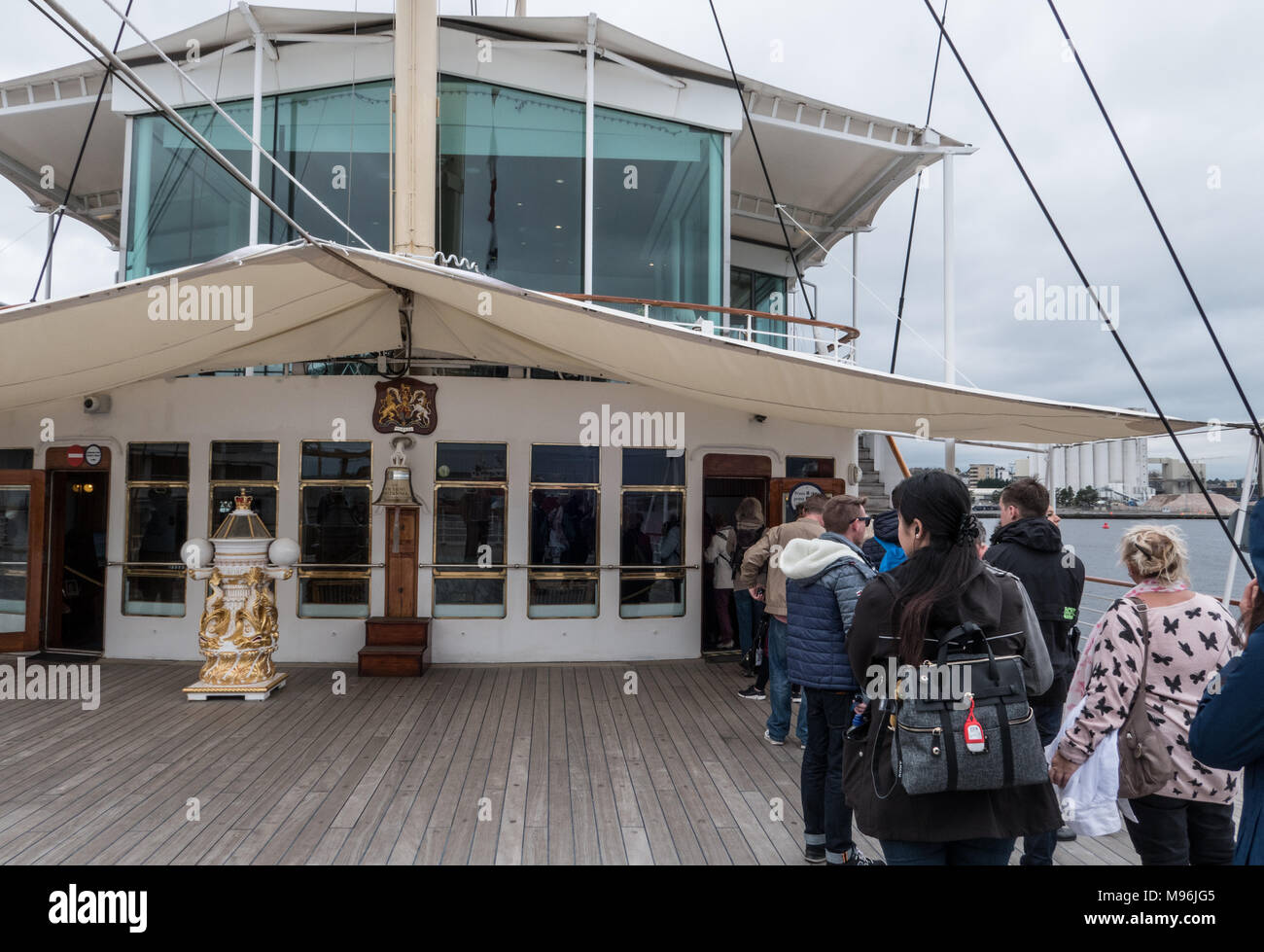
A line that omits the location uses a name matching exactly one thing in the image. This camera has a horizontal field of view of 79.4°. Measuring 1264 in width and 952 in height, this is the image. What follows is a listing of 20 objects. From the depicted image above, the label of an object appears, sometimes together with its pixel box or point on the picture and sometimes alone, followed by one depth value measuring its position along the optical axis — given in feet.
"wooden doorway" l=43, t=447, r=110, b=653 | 28.37
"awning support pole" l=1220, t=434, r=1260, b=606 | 15.42
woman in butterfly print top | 8.44
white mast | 21.86
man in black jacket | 11.66
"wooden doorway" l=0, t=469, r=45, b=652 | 27.50
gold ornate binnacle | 22.41
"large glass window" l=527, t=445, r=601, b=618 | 27.48
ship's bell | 25.04
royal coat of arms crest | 26.76
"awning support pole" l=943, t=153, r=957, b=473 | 27.22
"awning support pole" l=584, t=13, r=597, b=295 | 28.86
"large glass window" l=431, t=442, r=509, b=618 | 27.12
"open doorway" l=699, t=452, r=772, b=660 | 28.58
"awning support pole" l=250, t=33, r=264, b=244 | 28.07
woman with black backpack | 6.31
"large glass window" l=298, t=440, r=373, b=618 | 27.04
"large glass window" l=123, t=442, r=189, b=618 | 27.40
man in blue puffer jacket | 10.91
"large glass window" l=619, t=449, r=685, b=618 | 27.96
